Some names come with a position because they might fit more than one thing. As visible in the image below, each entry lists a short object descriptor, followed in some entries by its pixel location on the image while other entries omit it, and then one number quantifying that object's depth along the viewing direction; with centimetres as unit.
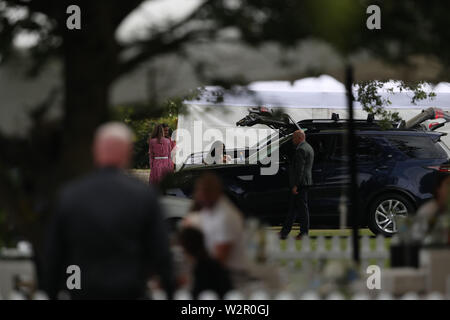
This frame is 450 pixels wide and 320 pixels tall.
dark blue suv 2547
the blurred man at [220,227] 1180
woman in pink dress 2639
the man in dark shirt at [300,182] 2422
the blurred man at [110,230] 895
